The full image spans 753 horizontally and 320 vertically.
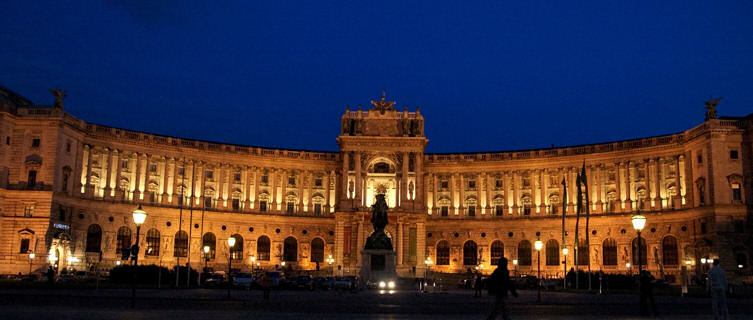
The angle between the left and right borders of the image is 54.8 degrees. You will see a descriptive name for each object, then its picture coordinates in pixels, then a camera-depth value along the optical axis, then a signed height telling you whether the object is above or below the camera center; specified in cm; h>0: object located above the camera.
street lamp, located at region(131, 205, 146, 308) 3206 +199
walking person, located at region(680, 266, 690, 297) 4731 -82
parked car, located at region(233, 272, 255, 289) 5631 -133
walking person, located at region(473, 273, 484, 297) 4462 -106
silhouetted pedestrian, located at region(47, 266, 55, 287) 4769 -118
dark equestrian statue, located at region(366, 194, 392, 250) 5622 +256
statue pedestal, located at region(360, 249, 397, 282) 5641 +14
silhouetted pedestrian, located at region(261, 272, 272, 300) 3656 -101
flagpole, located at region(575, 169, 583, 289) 6013 +200
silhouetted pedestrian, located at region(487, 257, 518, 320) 2033 -53
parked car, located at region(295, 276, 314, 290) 5782 -147
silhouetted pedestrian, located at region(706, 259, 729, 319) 2175 -36
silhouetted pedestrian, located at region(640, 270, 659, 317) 2659 -71
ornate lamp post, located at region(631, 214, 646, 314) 3094 +210
